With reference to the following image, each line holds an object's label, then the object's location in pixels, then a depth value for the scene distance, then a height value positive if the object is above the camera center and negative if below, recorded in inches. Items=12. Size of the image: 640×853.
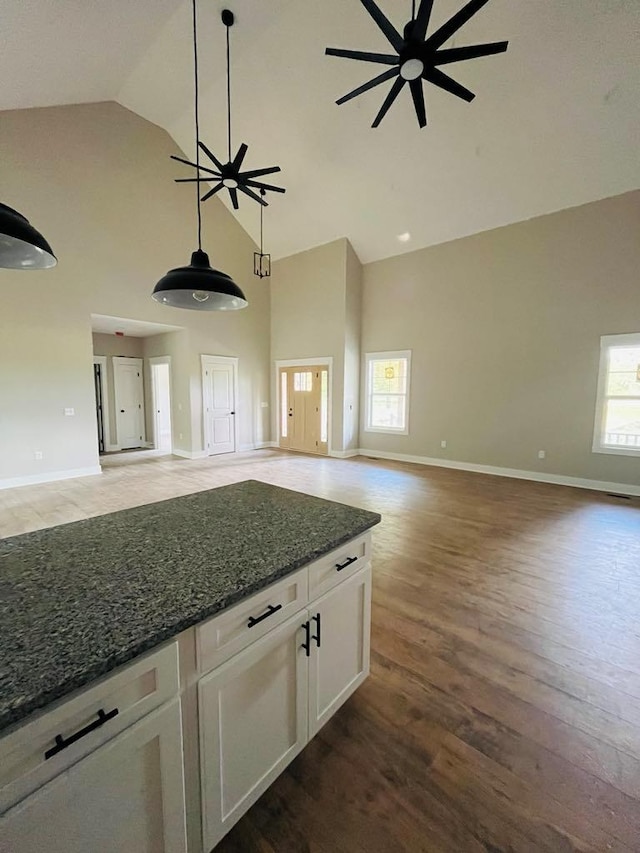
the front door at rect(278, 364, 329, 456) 308.8 -12.8
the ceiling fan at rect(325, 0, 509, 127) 94.8 +95.5
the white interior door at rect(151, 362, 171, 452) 342.6 -12.4
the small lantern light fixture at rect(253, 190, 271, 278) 321.4 +114.6
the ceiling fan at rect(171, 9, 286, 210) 160.9 +106.2
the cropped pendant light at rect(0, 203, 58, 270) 49.1 +21.7
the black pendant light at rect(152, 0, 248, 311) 77.2 +22.6
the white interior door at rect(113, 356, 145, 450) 335.0 -8.9
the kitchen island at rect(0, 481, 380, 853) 27.9 -26.7
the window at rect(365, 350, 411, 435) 288.2 +2.2
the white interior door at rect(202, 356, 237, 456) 298.8 -9.1
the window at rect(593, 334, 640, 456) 197.8 -0.8
